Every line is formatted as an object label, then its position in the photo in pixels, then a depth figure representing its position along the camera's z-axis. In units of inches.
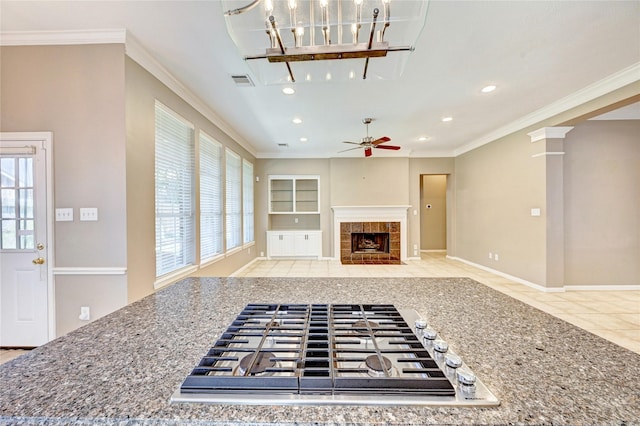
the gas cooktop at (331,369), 20.3
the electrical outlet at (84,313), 94.3
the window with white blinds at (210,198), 155.1
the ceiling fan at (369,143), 170.7
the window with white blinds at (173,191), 116.2
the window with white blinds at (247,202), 235.6
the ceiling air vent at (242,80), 117.6
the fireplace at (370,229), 263.9
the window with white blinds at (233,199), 198.5
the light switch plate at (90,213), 93.7
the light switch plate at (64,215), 93.8
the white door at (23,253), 94.1
